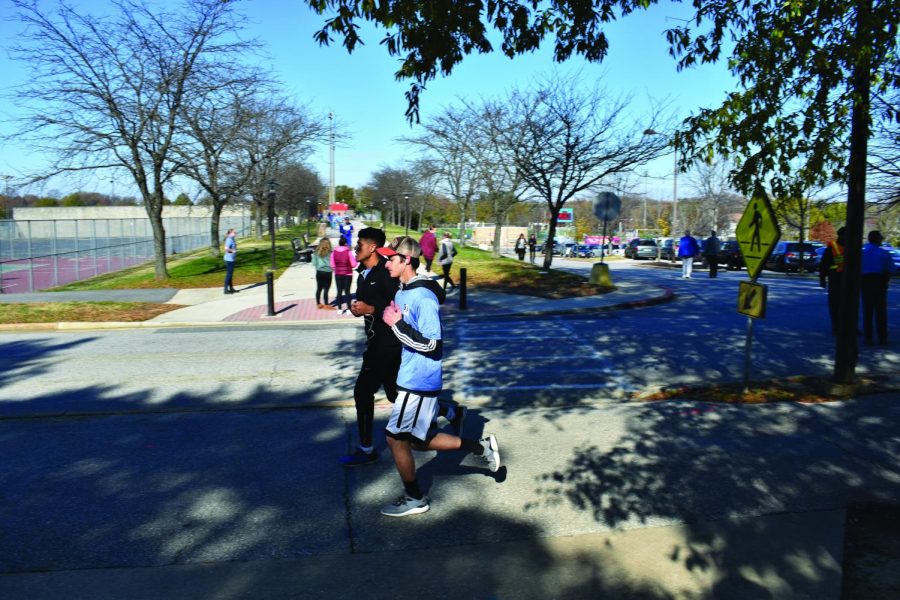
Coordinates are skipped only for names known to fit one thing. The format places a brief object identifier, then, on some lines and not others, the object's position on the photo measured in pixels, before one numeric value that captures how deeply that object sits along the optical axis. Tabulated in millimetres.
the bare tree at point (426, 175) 39562
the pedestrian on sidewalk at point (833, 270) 11070
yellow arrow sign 7523
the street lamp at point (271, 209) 24603
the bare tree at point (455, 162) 36125
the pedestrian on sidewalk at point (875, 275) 10812
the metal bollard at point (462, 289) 15844
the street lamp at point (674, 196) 42362
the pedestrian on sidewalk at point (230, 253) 18594
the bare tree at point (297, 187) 48991
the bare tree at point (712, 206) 49022
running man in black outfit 5711
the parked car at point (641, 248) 47469
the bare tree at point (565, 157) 23031
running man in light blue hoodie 4762
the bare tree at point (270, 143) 32500
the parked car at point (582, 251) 53800
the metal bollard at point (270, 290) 15430
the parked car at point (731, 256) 35812
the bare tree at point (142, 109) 19812
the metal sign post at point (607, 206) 19344
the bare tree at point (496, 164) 30983
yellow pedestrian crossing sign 7422
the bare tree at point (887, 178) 16772
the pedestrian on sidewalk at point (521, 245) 38469
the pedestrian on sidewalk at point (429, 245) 19812
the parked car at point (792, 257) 33250
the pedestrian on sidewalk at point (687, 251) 25188
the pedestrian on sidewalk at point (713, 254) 26328
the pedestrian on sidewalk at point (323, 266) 15440
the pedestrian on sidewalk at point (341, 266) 15039
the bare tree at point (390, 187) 65312
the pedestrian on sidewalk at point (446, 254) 18672
